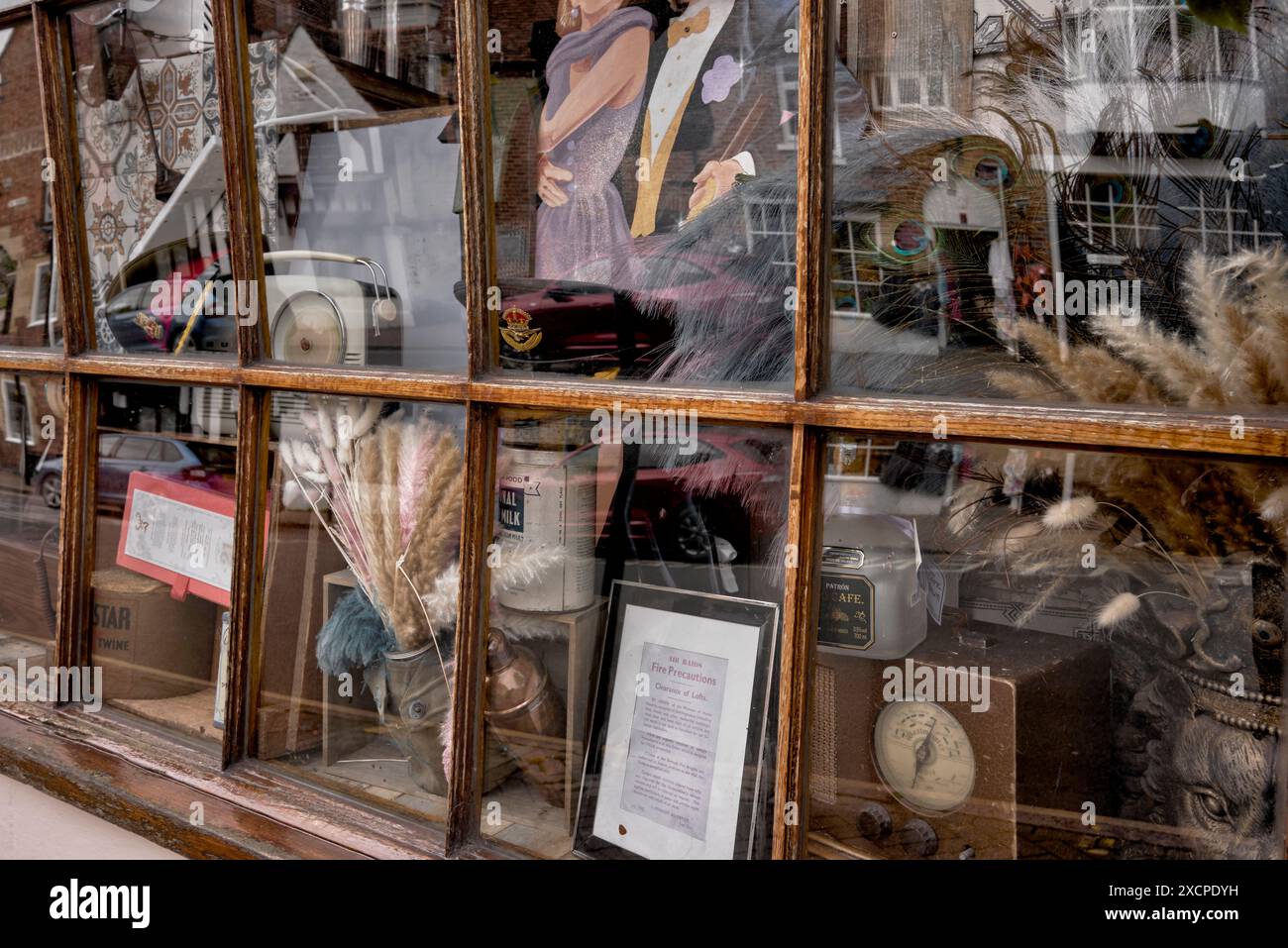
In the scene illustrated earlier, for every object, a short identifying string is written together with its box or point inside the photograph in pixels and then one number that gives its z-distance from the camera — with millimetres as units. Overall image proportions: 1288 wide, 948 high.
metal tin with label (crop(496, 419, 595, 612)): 1151
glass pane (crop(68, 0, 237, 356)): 1461
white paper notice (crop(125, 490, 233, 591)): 1473
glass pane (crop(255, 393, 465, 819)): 1243
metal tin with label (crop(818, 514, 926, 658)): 951
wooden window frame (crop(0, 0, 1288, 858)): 903
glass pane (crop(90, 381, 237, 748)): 1471
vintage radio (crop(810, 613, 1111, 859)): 901
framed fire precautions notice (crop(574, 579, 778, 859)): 1024
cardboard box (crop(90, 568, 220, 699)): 1520
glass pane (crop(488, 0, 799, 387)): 1019
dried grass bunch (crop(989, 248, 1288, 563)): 783
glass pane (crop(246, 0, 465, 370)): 1236
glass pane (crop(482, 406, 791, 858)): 1024
